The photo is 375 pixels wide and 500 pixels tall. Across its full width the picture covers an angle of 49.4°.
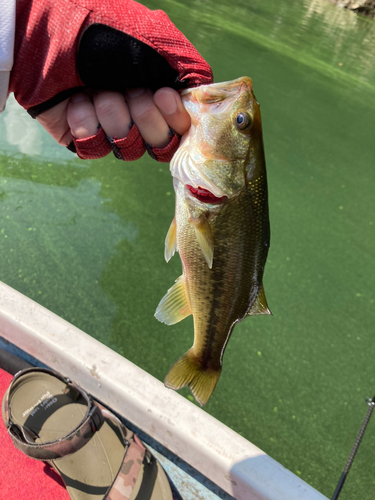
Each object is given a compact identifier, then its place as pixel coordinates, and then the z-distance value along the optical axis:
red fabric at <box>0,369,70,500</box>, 0.51
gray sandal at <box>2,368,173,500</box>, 0.51
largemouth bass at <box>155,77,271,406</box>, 0.36
